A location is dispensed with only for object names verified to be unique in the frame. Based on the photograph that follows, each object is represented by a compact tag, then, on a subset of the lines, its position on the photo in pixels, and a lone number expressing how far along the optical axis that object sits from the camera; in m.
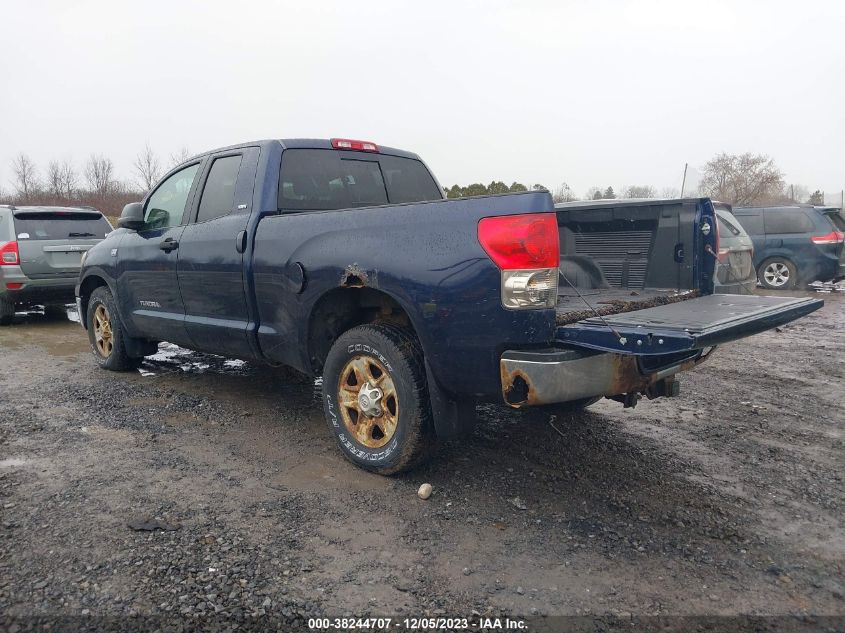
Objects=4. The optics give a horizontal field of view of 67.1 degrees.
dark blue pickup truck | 2.91
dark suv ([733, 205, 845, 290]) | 12.23
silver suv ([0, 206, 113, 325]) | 8.52
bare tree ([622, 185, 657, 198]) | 34.98
